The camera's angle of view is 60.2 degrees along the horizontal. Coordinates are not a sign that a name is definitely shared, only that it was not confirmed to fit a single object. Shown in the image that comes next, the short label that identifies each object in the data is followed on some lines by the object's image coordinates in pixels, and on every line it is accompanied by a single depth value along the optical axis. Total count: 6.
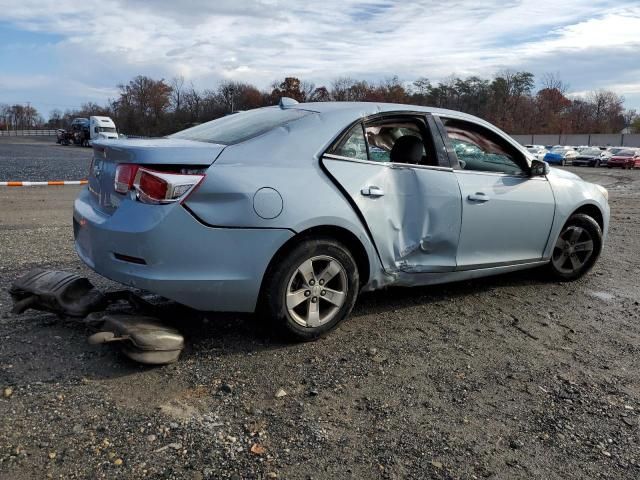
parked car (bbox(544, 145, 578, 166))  46.24
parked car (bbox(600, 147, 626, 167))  44.64
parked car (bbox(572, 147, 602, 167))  45.43
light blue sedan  3.19
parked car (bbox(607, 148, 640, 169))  41.69
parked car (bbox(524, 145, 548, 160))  44.76
